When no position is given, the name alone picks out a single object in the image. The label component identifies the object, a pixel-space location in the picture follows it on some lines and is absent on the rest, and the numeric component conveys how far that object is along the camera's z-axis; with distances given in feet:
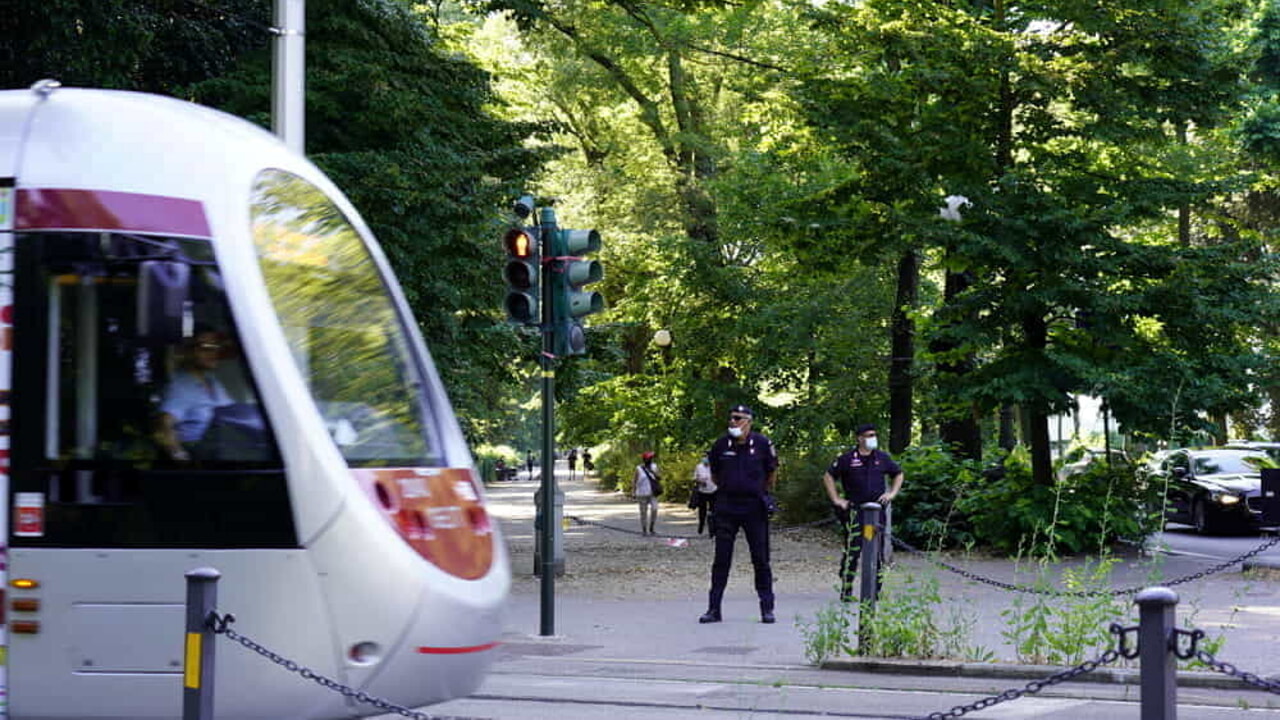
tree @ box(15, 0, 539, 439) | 56.65
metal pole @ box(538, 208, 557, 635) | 46.03
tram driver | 25.22
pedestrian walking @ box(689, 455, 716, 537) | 81.88
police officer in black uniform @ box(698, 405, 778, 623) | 46.83
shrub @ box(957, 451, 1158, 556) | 71.77
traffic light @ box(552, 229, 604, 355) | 45.75
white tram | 24.85
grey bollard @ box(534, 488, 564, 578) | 65.31
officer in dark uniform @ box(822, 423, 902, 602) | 50.93
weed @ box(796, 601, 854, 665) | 38.06
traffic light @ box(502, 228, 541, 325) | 45.16
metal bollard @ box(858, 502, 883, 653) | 38.93
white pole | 40.22
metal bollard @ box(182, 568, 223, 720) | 23.45
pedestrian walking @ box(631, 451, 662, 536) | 95.45
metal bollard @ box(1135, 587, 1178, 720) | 18.94
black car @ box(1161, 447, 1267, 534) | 93.09
